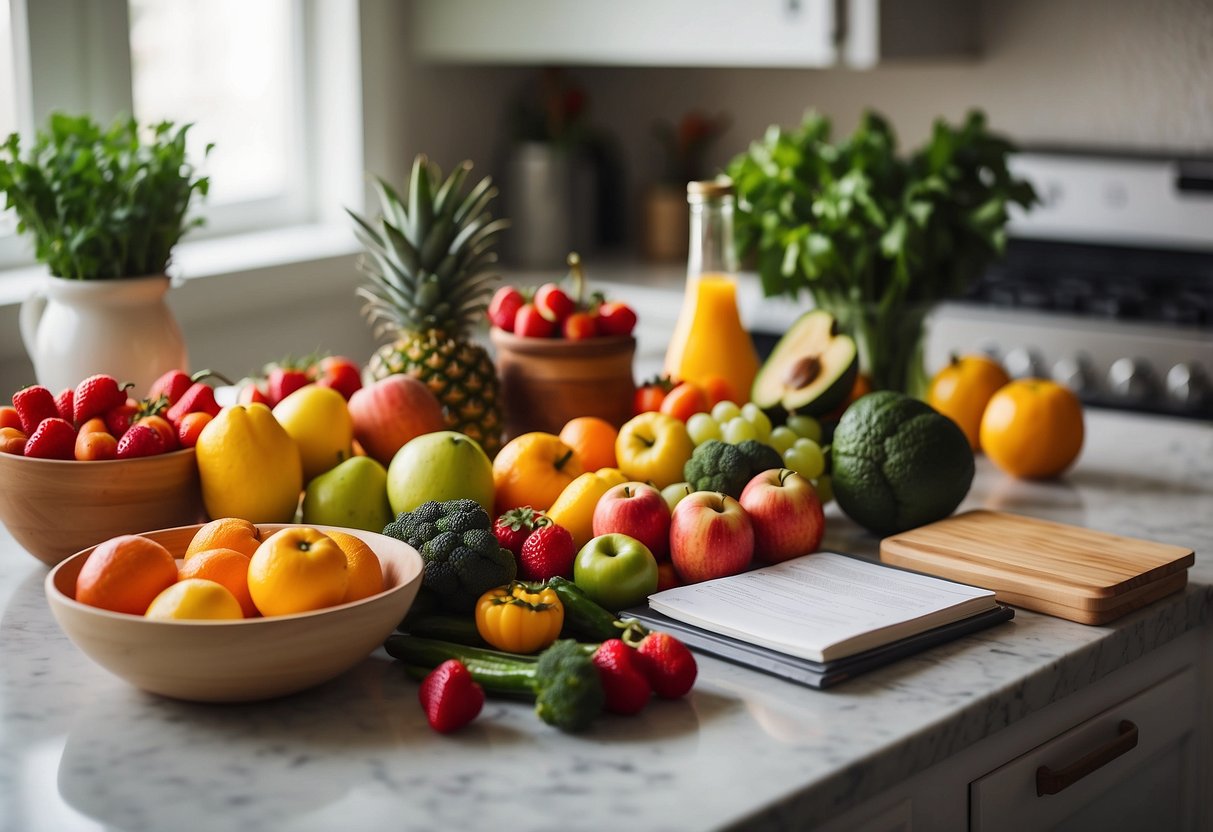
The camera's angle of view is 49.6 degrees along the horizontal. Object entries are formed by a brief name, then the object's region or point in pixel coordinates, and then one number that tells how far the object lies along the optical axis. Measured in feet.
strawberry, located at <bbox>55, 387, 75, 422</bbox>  4.32
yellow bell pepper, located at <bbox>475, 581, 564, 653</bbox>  3.51
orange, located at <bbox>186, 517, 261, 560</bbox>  3.67
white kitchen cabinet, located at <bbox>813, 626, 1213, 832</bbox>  3.37
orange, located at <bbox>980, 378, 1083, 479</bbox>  5.26
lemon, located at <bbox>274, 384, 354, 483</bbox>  4.57
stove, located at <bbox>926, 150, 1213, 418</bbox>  8.29
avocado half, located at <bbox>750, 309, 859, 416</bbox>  5.15
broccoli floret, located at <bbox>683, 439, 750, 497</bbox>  4.32
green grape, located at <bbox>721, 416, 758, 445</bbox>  4.68
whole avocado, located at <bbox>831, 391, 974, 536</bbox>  4.49
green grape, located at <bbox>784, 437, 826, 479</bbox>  4.65
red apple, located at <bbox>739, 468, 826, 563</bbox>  4.17
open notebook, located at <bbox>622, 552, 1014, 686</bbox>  3.49
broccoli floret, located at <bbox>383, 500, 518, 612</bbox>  3.66
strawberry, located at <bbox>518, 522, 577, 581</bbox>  3.89
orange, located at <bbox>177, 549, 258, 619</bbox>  3.46
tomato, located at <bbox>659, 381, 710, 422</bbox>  5.09
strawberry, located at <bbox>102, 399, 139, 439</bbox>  4.27
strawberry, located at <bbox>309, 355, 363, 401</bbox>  5.12
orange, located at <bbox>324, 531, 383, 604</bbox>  3.44
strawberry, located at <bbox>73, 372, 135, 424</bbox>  4.27
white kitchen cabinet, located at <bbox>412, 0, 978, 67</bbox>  8.87
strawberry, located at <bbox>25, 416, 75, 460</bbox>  4.12
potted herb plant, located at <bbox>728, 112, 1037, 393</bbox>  5.63
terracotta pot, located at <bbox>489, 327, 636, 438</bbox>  5.23
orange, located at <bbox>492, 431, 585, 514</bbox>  4.50
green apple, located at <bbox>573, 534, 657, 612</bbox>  3.83
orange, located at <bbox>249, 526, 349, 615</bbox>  3.29
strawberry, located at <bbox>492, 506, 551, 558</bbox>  3.97
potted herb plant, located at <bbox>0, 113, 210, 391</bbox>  4.97
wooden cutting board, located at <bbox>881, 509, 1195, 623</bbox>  3.90
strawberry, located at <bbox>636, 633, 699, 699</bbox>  3.29
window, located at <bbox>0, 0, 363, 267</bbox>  8.45
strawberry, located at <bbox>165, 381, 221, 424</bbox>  4.47
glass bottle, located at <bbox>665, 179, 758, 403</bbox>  5.64
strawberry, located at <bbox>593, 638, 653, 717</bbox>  3.22
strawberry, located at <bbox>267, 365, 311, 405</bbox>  4.97
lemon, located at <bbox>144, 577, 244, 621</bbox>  3.20
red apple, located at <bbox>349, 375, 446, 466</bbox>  4.78
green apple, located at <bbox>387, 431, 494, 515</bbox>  4.26
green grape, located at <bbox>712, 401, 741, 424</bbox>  4.84
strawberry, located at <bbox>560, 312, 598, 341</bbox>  5.24
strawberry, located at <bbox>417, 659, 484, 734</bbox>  3.16
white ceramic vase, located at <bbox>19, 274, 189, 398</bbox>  5.07
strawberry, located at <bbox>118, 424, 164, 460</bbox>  4.17
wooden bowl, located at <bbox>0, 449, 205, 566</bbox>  4.09
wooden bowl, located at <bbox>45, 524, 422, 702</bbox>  3.13
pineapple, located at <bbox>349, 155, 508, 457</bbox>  5.12
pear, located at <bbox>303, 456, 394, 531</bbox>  4.32
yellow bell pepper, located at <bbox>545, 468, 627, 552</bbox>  4.25
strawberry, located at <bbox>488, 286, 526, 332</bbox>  5.33
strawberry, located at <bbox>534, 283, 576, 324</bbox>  5.26
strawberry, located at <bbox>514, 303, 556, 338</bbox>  5.25
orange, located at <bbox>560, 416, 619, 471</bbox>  4.80
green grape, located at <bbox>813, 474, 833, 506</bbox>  4.77
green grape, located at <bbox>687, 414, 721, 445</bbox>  4.76
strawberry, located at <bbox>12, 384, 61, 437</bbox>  4.24
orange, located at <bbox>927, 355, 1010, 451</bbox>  5.67
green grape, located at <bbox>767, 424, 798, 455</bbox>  4.78
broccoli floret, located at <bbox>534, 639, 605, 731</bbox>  3.14
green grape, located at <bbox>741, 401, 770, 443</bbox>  4.75
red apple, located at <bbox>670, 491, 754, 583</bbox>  3.99
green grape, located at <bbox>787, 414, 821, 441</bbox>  4.92
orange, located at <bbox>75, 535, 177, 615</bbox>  3.33
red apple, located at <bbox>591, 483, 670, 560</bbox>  4.06
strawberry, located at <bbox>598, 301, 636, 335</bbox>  5.32
